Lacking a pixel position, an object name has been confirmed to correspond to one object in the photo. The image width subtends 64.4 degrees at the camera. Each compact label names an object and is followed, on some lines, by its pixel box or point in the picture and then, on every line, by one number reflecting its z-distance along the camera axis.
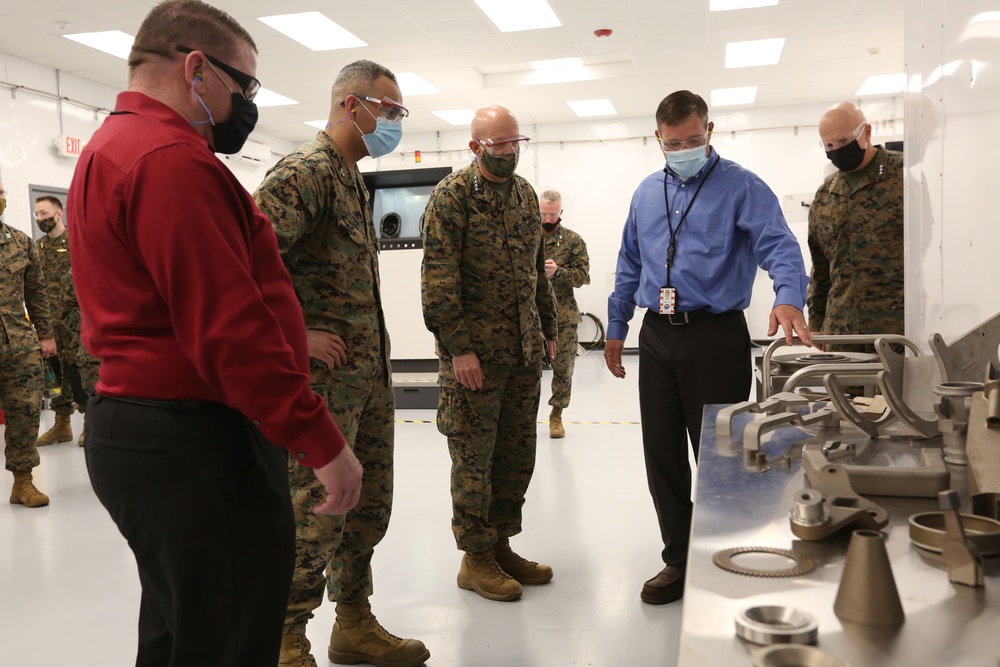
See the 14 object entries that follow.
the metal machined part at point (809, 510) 1.01
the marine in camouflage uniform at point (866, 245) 3.20
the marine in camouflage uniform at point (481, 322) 2.72
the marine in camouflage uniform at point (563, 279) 5.69
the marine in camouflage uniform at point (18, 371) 4.21
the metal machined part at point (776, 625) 0.75
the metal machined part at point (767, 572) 0.93
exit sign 8.59
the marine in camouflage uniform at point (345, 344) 2.02
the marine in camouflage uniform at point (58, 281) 5.92
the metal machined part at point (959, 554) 0.86
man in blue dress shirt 2.60
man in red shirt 1.20
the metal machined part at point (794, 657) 0.70
